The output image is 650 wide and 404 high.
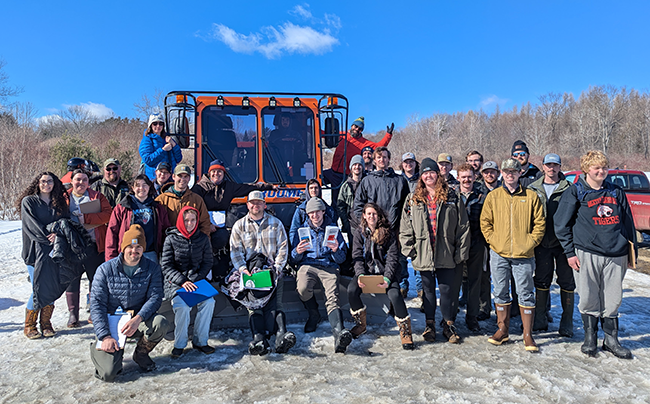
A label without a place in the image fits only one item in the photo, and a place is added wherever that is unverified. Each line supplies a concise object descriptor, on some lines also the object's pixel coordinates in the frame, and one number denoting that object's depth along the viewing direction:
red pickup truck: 9.25
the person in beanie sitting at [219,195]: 4.92
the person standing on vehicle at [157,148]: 5.69
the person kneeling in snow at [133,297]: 3.61
